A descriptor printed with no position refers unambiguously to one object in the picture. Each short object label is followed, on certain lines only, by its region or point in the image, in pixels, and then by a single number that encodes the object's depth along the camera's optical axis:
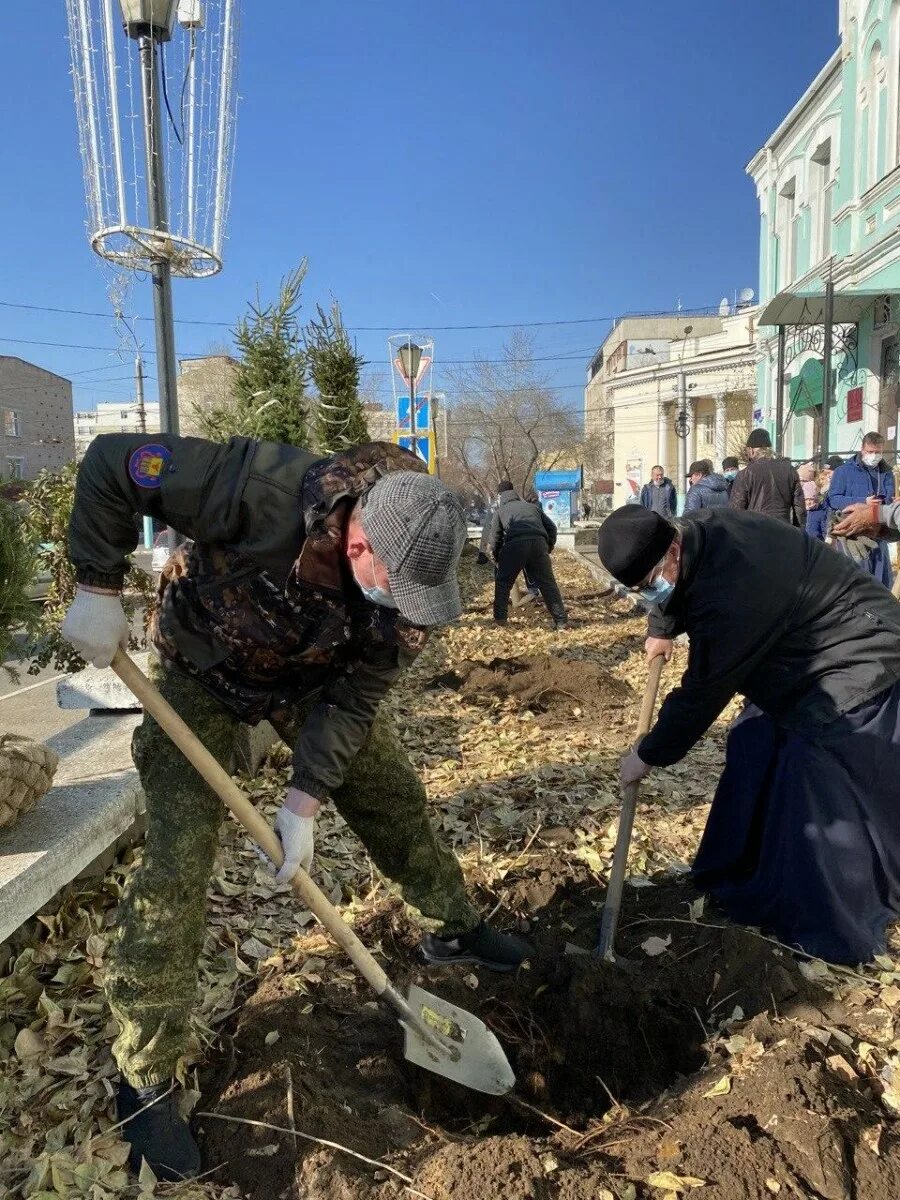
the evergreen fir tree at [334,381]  10.78
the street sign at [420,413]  11.96
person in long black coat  2.73
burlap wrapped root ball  2.52
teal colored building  14.53
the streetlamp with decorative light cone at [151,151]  3.73
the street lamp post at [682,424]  36.41
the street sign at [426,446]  12.14
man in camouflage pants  2.00
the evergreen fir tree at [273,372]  8.09
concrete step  2.37
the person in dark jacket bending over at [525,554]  9.72
